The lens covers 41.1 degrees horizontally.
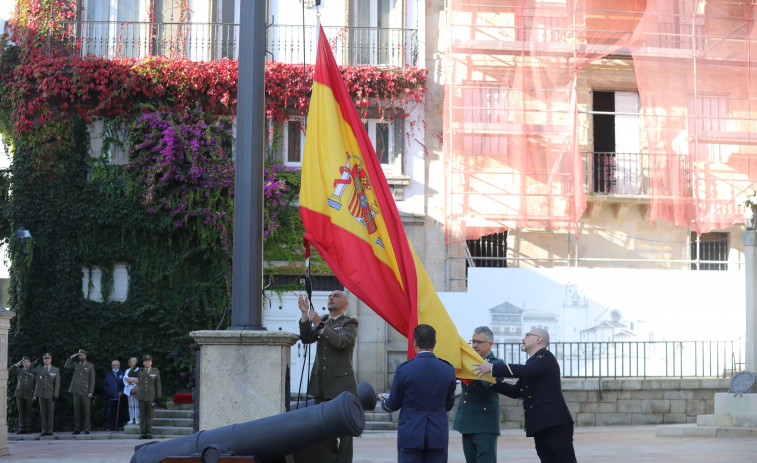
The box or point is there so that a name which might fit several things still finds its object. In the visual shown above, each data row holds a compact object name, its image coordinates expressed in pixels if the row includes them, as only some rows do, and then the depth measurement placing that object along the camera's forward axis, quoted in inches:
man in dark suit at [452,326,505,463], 359.3
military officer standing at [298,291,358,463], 365.7
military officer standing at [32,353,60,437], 841.5
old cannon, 257.8
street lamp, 871.1
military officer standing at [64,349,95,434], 854.5
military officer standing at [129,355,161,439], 799.1
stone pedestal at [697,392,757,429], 696.4
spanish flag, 363.3
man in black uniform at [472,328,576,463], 353.1
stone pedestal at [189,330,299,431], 340.5
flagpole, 342.3
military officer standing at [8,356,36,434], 848.3
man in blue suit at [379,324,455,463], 323.3
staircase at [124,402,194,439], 803.4
